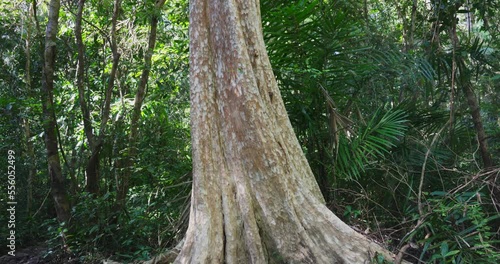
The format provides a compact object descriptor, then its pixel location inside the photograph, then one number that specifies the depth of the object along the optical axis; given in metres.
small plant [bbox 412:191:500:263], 3.23
